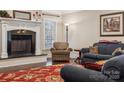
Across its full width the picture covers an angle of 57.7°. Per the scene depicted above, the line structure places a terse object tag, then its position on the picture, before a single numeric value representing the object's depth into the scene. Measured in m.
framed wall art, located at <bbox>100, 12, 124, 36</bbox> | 3.19
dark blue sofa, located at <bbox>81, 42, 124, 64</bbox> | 2.58
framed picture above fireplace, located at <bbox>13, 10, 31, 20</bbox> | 3.23
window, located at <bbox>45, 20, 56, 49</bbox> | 4.09
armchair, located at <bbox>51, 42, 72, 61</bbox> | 3.53
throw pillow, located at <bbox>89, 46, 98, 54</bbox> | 2.93
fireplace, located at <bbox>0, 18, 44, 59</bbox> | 3.02
